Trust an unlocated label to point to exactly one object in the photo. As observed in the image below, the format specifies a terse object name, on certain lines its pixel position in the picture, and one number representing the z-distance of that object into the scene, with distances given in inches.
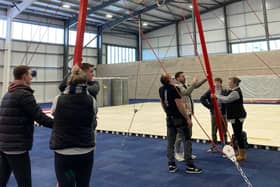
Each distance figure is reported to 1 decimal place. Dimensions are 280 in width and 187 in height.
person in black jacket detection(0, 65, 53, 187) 71.7
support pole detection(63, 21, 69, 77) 701.5
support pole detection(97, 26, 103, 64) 783.7
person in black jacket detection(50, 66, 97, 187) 61.2
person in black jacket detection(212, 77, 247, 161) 142.3
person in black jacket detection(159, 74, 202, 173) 126.6
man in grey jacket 135.3
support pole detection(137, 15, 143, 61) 840.9
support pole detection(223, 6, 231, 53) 718.5
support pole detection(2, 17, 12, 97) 464.1
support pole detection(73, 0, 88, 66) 90.7
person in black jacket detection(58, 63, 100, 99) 77.2
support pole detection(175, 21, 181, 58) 805.0
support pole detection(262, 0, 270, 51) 632.7
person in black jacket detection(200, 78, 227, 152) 166.5
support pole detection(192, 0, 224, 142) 155.8
